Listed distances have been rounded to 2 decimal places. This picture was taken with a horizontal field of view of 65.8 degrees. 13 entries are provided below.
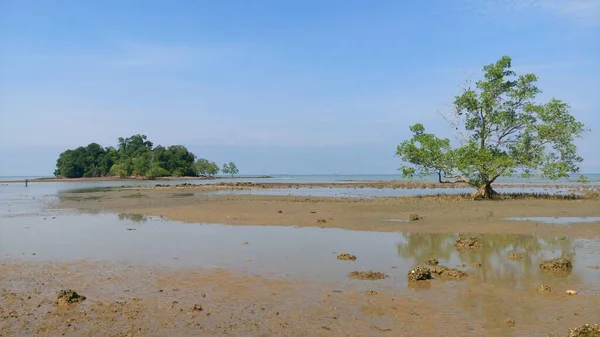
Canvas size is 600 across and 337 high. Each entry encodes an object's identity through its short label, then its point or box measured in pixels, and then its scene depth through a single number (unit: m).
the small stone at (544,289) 8.69
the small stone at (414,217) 20.99
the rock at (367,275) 10.05
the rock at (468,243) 13.58
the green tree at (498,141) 30.86
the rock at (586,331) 5.72
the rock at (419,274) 9.69
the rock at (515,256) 11.94
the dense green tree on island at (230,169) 187.88
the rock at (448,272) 9.91
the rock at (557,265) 10.41
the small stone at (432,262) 11.34
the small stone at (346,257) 12.20
